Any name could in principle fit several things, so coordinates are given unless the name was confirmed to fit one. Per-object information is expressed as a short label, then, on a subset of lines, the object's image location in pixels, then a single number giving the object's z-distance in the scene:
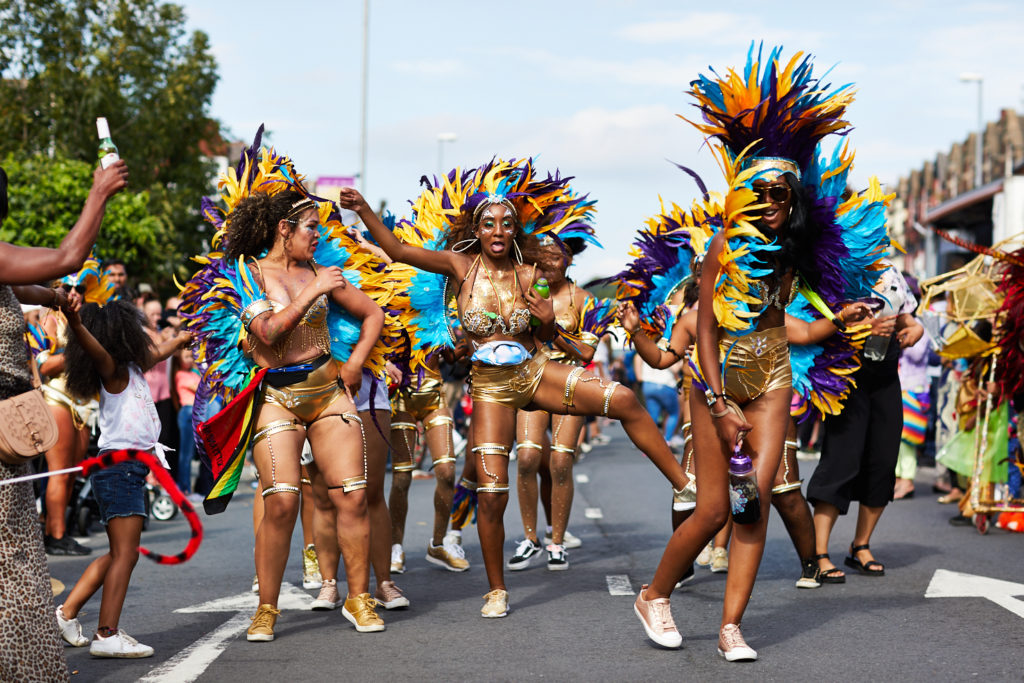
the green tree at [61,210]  24.17
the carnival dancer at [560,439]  8.78
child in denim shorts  6.04
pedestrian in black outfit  8.09
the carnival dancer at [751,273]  5.70
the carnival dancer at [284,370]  6.41
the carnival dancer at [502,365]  6.90
